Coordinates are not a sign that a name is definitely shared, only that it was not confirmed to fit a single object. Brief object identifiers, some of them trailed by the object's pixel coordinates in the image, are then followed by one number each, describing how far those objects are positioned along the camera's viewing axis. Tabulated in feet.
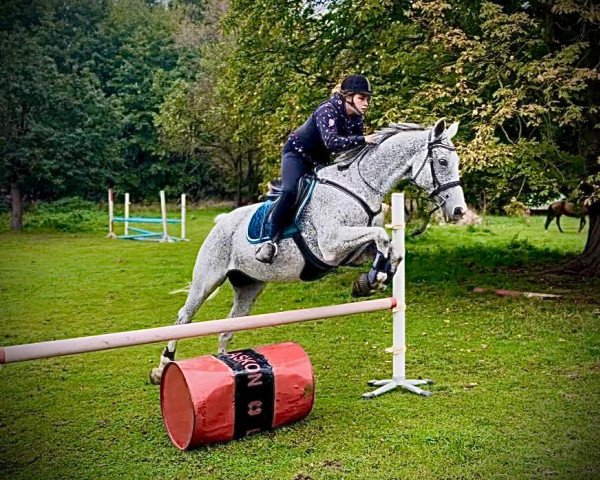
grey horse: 13.38
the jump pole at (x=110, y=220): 57.43
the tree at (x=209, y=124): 75.51
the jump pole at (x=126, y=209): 60.20
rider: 13.80
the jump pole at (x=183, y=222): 56.34
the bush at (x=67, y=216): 67.62
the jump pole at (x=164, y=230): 55.26
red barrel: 13.64
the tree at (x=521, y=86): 25.45
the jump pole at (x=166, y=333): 11.23
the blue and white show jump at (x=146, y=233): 55.31
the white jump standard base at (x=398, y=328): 16.92
